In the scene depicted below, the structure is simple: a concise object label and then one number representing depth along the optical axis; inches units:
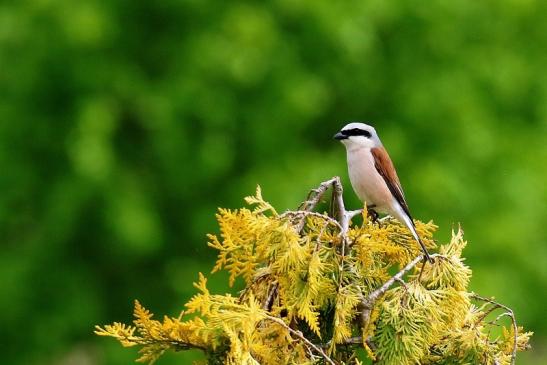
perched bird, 360.8
